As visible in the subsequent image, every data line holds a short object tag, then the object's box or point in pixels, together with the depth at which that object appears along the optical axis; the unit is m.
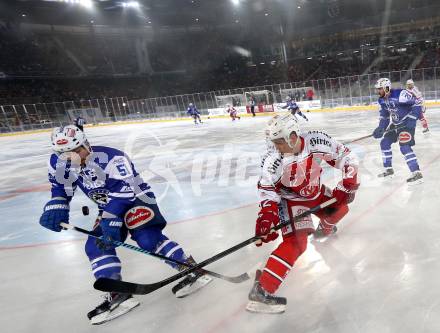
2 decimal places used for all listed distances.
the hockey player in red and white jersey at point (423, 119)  8.12
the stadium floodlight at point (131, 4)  32.50
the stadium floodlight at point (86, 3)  30.74
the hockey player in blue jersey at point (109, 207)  2.59
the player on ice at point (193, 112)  19.53
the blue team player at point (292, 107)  14.60
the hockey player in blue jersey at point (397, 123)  4.71
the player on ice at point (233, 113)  19.17
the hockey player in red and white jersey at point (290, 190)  2.38
